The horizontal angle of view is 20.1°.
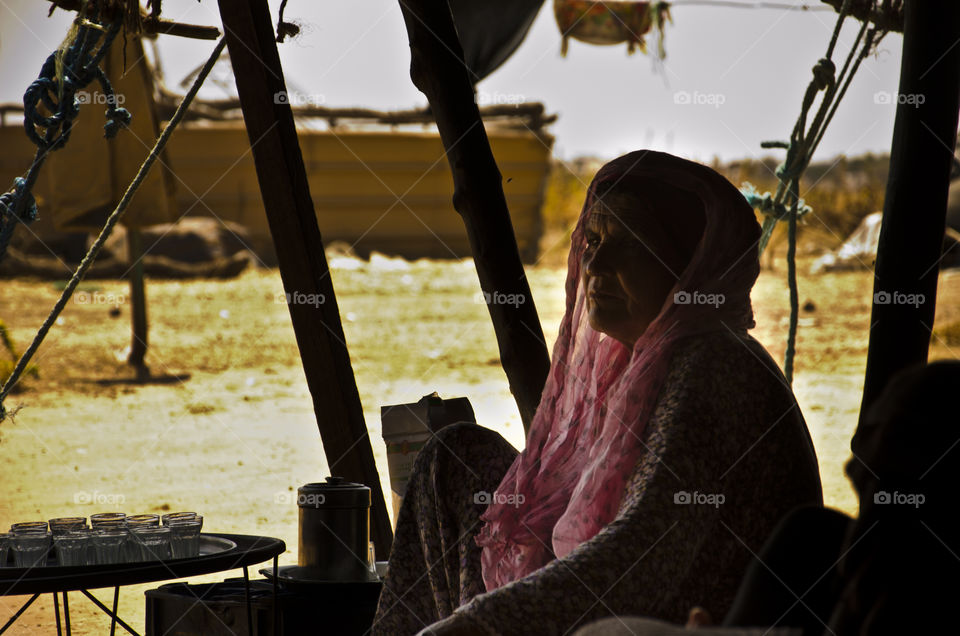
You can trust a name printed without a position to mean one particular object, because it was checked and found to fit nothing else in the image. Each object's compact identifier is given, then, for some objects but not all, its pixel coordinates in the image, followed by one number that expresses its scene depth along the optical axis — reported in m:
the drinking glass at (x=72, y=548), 4.71
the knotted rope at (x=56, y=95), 5.42
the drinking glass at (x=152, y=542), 4.73
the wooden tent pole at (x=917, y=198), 4.85
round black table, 4.62
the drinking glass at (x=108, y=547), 4.72
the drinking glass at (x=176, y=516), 4.83
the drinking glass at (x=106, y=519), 4.77
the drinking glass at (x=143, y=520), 4.77
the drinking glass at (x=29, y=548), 4.72
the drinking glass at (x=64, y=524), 4.80
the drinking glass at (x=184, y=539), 4.78
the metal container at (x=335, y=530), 5.04
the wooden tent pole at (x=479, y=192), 5.46
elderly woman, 4.31
